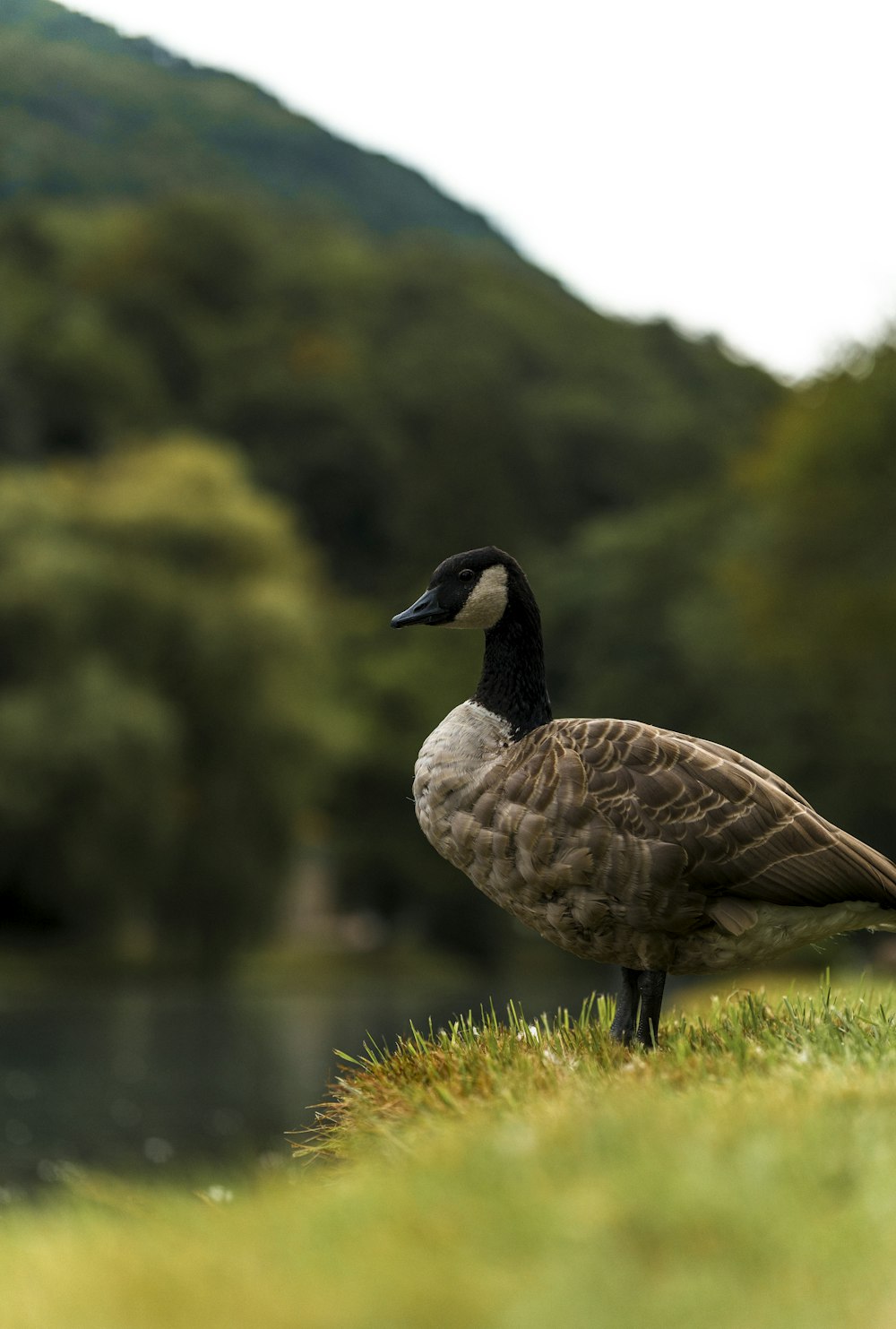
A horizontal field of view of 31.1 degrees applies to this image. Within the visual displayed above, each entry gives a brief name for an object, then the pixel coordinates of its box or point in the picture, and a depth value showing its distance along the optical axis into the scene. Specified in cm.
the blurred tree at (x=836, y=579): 4688
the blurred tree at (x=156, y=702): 4738
